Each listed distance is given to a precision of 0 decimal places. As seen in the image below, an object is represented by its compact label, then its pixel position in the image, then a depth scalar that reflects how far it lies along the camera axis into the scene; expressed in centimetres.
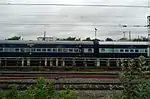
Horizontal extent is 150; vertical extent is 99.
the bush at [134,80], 564
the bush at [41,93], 613
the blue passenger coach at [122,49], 3619
